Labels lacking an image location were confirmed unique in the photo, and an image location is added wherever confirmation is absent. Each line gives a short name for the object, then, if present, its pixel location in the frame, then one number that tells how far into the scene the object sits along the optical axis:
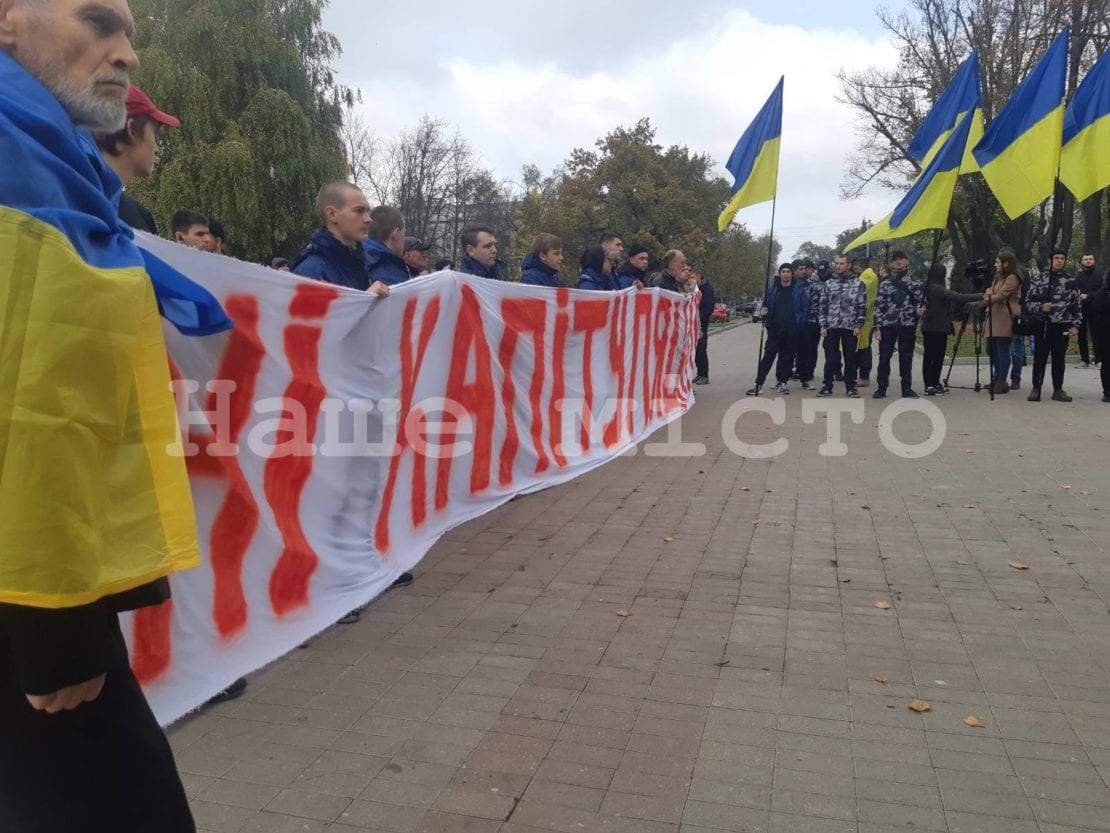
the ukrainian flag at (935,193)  11.13
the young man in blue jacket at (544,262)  7.71
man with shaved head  4.47
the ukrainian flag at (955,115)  11.50
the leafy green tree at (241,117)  23.27
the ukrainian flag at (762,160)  12.35
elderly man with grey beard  1.33
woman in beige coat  12.14
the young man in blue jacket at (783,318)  13.55
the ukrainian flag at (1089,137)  9.98
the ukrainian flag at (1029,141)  10.18
